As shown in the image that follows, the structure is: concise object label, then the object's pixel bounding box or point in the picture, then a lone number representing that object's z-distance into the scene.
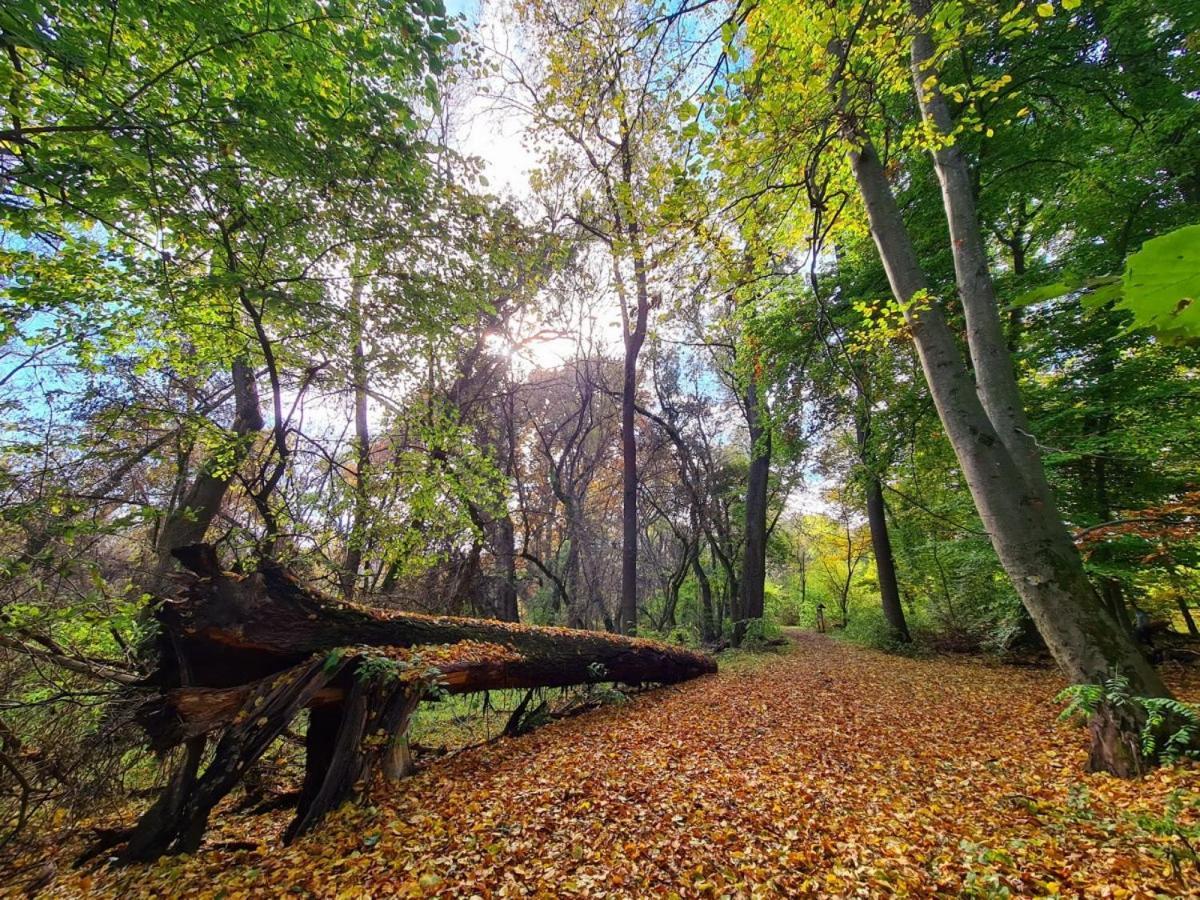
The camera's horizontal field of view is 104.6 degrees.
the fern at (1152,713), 2.87
